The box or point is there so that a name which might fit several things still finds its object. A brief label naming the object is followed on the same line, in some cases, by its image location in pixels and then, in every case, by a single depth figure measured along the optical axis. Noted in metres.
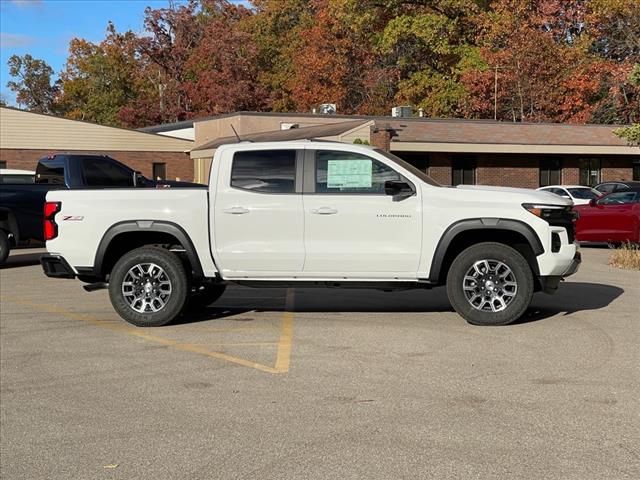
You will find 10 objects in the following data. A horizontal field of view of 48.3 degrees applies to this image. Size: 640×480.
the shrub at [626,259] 12.94
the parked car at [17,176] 16.74
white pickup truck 7.68
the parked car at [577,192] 22.96
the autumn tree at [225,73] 54.44
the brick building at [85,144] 36.12
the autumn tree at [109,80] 66.94
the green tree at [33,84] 85.06
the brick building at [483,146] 30.95
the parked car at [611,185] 23.56
